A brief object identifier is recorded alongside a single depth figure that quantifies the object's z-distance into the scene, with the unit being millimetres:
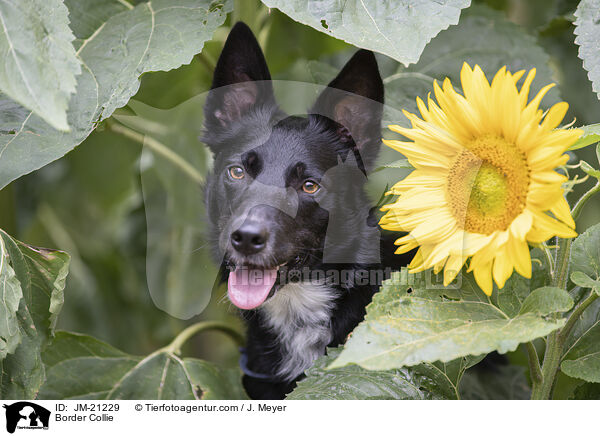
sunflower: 1583
